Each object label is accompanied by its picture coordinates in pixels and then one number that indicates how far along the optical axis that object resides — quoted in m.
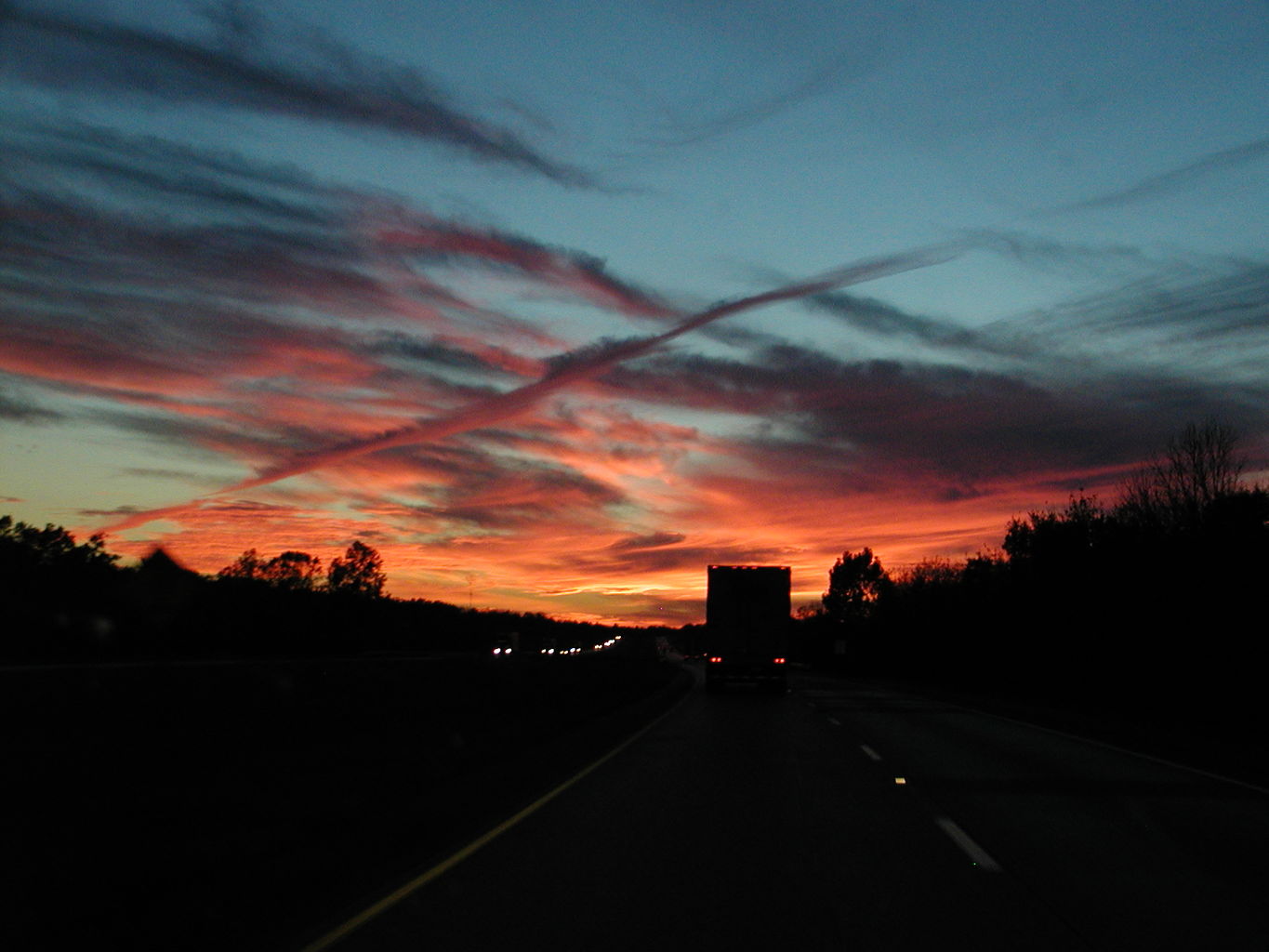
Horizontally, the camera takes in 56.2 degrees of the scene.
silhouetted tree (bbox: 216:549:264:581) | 180.00
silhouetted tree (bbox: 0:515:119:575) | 114.62
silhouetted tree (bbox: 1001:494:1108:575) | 55.28
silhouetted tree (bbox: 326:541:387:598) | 195.00
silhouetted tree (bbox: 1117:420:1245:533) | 49.12
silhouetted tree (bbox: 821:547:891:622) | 178.25
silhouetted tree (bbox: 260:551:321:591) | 183.25
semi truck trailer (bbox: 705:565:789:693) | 42.88
